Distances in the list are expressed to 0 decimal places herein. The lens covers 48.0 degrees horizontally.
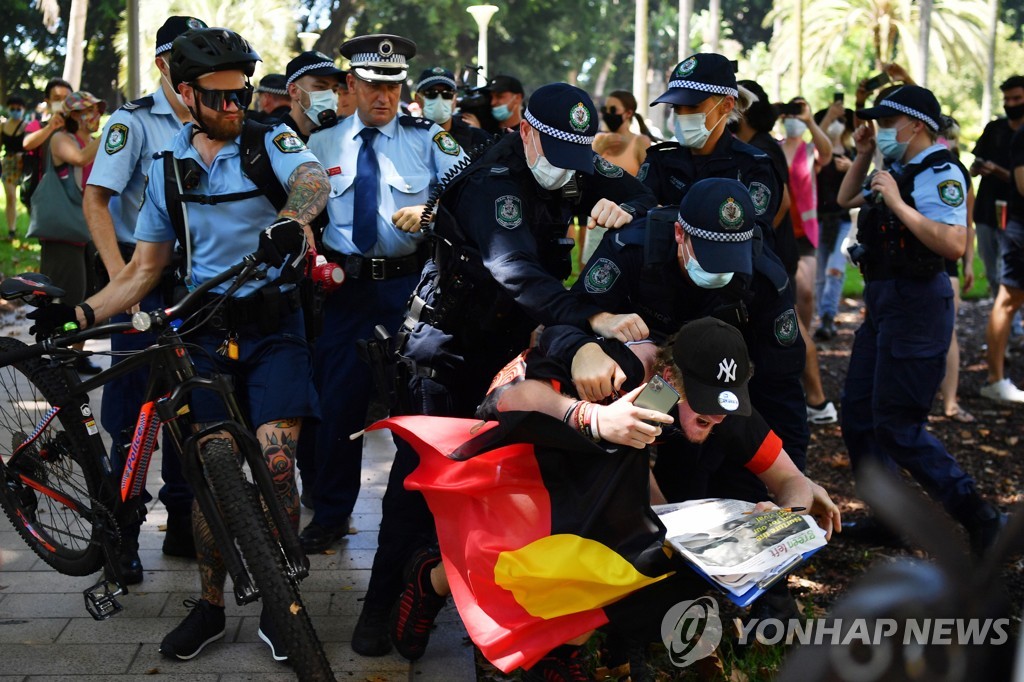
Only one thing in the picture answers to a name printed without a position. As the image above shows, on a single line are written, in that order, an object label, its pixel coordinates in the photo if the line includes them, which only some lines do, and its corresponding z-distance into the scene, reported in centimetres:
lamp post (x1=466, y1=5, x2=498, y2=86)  1273
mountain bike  340
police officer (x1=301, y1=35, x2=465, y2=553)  500
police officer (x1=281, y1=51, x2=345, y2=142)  627
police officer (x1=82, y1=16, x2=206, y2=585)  476
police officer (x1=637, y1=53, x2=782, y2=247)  496
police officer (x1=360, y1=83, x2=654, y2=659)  370
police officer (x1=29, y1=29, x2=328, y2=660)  384
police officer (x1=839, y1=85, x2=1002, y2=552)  509
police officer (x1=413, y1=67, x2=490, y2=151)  778
